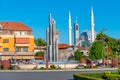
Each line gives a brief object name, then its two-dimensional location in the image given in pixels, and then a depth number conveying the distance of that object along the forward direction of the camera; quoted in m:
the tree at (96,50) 89.79
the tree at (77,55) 97.31
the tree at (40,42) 133.18
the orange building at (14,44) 89.75
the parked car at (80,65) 65.69
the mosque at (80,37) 125.75
